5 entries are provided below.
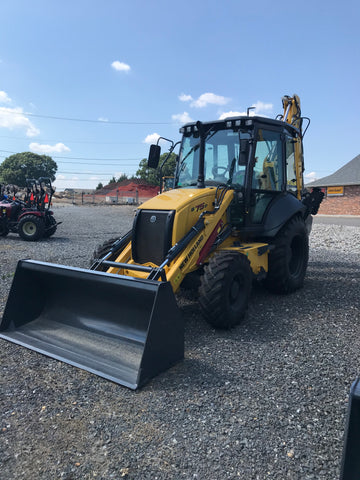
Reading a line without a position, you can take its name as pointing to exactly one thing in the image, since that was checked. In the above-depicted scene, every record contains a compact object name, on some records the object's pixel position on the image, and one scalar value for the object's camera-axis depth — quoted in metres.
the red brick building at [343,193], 29.09
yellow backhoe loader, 3.69
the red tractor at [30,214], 12.77
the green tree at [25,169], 72.00
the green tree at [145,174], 64.56
